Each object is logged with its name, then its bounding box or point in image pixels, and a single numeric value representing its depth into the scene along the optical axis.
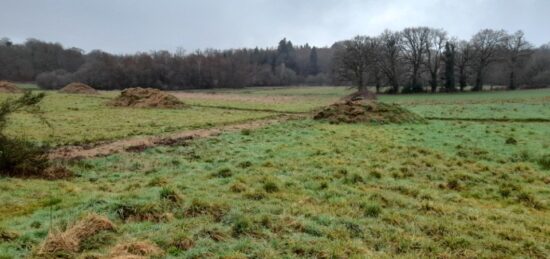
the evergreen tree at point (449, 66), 76.62
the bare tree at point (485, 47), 75.88
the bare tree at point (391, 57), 74.25
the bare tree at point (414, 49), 75.81
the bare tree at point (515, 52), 78.50
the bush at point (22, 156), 11.76
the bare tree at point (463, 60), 76.56
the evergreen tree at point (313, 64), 146.75
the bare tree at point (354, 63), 70.50
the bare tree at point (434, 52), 76.94
